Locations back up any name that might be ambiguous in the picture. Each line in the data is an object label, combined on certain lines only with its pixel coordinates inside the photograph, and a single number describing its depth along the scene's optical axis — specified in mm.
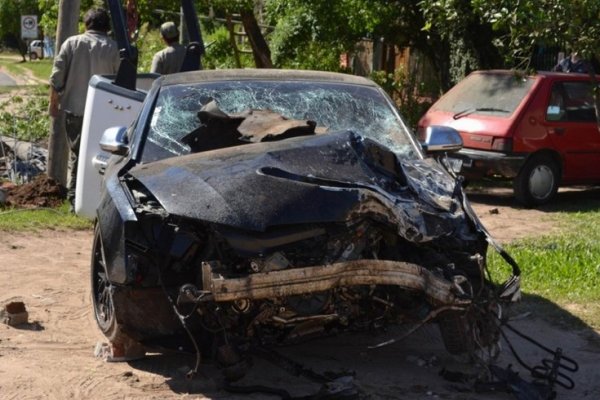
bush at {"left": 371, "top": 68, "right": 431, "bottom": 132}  17531
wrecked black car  5500
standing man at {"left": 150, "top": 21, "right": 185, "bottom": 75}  12672
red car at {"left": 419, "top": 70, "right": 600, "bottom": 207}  13297
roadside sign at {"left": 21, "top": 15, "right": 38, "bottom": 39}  43312
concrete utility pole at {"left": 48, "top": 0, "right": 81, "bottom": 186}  12469
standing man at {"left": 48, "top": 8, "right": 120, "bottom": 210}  11172
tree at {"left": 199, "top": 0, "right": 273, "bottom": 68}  19700
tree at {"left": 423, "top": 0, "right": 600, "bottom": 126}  9461
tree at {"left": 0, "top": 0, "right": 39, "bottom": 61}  57338
